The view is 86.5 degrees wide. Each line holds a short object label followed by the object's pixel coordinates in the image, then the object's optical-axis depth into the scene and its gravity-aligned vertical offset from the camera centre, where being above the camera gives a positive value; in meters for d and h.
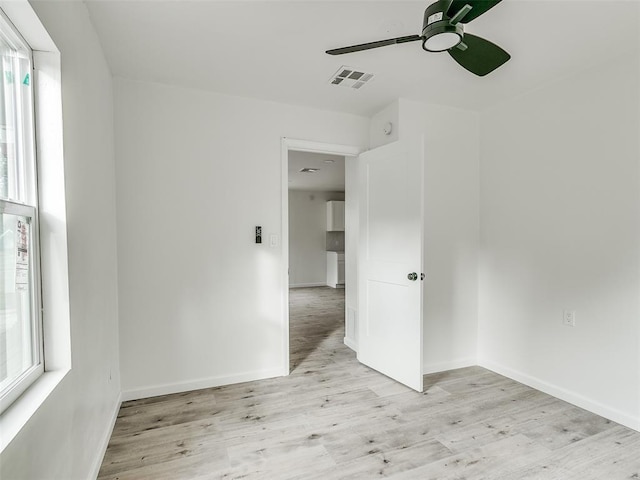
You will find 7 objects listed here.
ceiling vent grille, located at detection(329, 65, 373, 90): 2.57 +1.21
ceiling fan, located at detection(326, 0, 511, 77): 1.31 +0.86
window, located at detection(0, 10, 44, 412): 1.14 +0.02
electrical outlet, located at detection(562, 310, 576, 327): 2.62 -0.68
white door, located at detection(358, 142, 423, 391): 2.80 -0.27
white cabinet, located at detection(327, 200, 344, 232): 8.60 +0.42
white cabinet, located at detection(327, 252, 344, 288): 8.46 -0.95
